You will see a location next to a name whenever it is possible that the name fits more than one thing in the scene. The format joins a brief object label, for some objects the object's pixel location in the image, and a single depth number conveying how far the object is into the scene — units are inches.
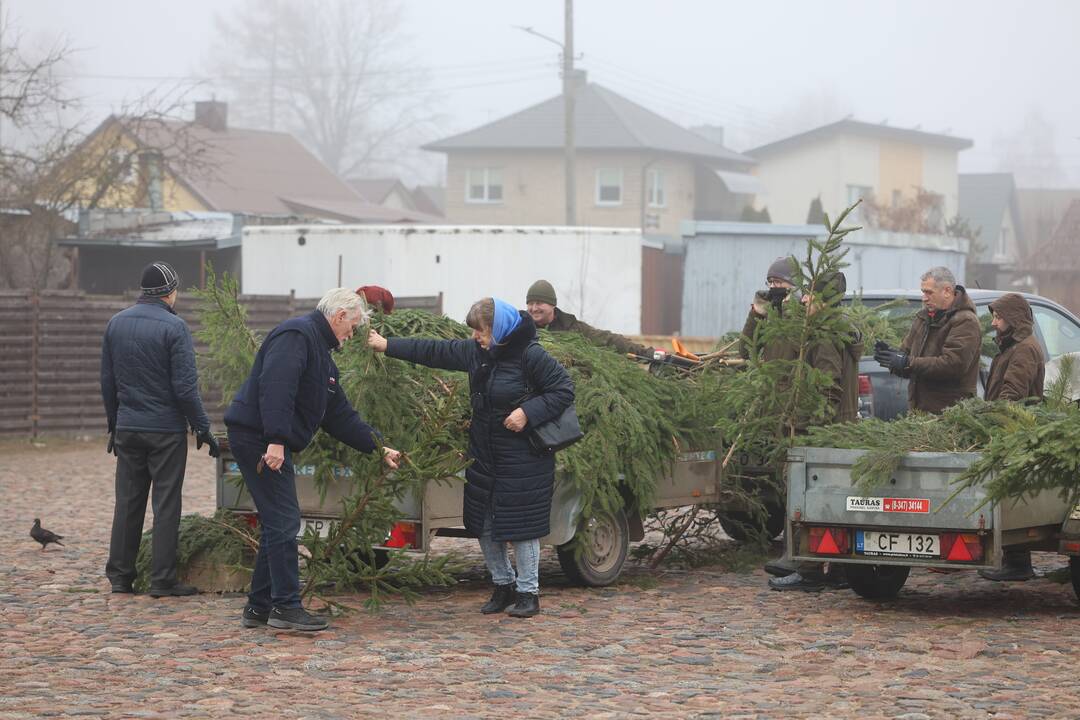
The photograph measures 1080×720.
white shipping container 1208.8
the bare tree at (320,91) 3777.1
